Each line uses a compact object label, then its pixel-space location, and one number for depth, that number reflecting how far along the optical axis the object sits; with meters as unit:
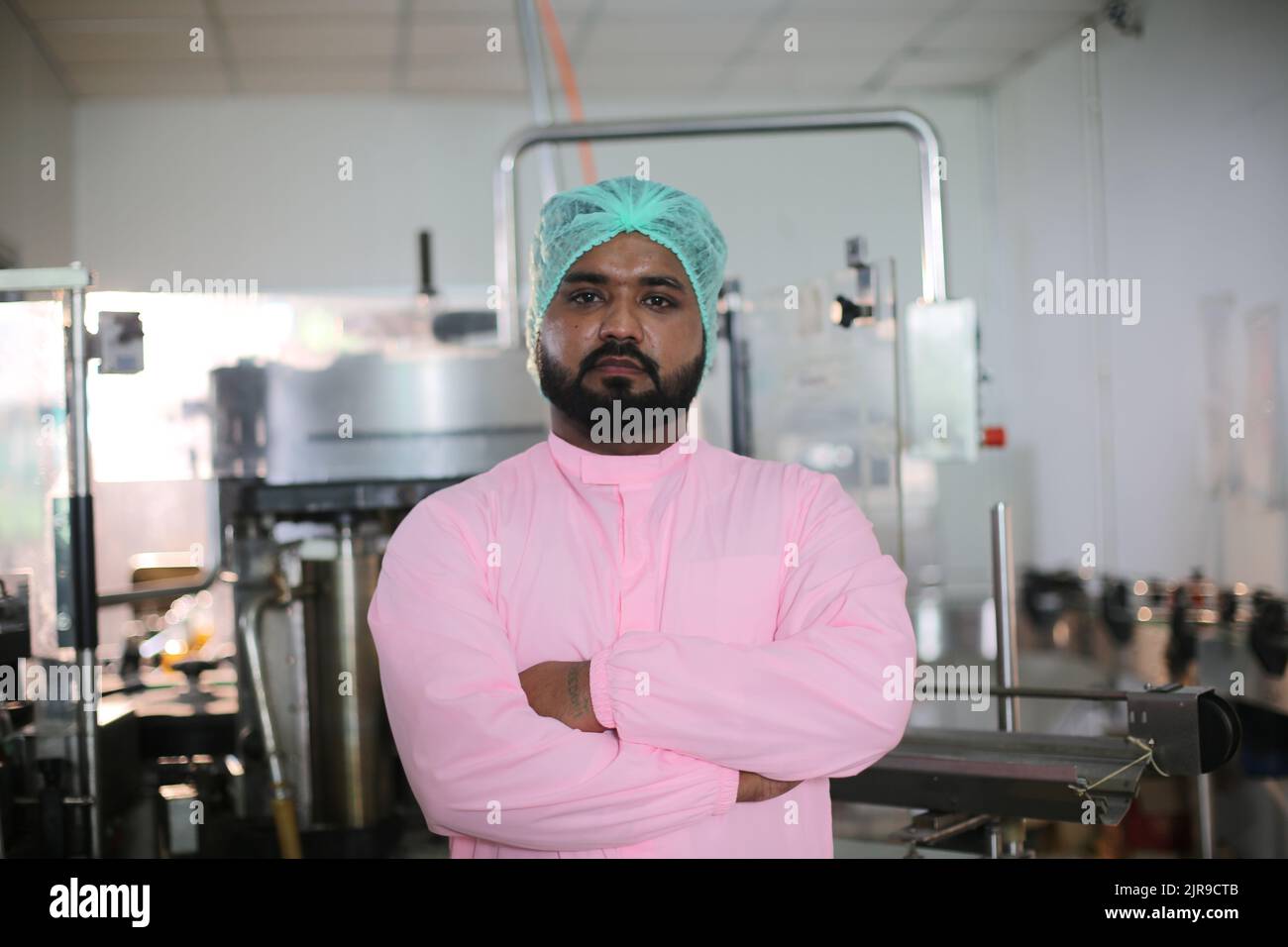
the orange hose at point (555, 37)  2.22
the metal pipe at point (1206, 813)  1.61
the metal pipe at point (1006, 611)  1.31
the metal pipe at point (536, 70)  1.52
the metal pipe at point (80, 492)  1.17
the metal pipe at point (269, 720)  1.34
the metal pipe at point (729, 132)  1.35
